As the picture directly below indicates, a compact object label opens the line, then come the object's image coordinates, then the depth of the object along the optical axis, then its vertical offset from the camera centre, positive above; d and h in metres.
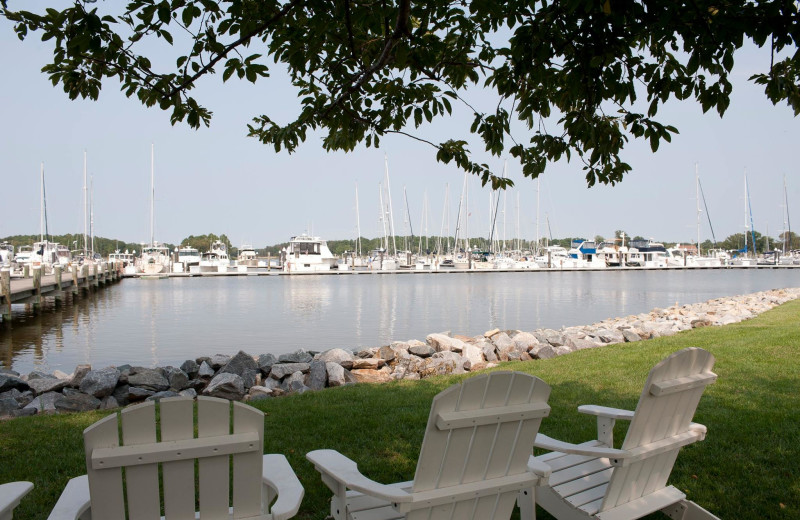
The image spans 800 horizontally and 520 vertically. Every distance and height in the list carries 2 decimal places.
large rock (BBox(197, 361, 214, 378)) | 9.27 -1.81
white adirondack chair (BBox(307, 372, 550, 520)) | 2.25 -0.82
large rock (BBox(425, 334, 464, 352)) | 10.68 -1.65
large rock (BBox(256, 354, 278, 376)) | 9.20 -1.70
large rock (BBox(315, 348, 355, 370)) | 9.58 -1.70
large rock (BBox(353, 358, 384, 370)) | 9.51 -1.77
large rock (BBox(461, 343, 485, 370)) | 9.57 -1.73
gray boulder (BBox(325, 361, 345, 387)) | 8.30 -1.69
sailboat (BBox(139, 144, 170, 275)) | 62.69 -0.72
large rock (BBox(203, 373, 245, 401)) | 7.77 -1.75
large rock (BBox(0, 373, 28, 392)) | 8.20 -1.72
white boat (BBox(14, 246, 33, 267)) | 60.12 +0.00
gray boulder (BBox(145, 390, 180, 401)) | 7.66 -1.80
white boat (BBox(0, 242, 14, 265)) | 51.85 +0.28
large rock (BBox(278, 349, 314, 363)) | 10.06 -1.77
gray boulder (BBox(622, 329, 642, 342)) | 11.19 -1.62
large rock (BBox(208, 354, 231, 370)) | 9.85 -1.78
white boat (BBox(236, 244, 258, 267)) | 82.00 -0.39
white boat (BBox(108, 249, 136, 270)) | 74.38 -0.19
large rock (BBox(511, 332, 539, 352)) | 10.40 -1.60
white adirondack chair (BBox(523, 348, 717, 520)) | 2.70 -0.99
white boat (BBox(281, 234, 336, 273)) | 62.19 -0.26
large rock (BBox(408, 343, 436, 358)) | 10.34 -1.70
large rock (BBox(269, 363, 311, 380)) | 8.69 -1.69
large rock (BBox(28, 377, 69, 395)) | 8.17 -1.76
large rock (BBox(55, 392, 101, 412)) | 7.11 -1.77
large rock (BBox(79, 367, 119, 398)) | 7.90 -1.69
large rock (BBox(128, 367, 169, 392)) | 8.34 -1.75
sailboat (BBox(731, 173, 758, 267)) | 67.00 -1.40
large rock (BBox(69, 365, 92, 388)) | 8.42 -1.73
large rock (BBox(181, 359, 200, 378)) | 9.72 -1.85
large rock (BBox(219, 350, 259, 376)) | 9.04 -1.68
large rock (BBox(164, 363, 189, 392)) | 8.63 -1.81
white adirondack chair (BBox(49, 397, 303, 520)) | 1.93 -0.71
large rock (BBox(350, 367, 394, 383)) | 8.73 -1.84
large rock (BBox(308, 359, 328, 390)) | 8.15 -1.69
